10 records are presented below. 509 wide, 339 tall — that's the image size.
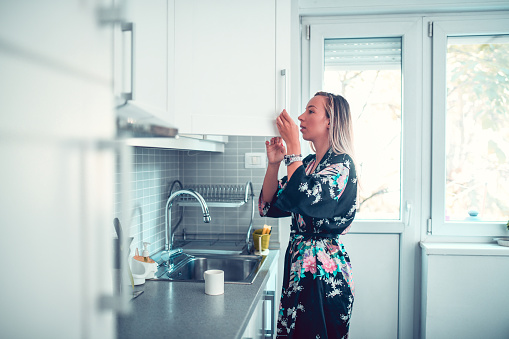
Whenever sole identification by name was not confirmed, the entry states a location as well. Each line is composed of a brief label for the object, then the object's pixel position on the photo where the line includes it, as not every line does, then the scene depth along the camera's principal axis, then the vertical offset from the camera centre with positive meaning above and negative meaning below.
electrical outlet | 2.48 +0.03
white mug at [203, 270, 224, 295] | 1.43 -0.42
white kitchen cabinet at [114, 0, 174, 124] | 0.64 +0.26
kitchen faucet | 1.79 -0.26
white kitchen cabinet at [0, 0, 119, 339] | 0.35 -0.01
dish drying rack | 2.40 -0.18
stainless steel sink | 2.08 -0.51
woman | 1.48 -0.22
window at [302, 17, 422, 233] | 2.54 +0.46
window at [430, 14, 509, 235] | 2.51 +0.23
